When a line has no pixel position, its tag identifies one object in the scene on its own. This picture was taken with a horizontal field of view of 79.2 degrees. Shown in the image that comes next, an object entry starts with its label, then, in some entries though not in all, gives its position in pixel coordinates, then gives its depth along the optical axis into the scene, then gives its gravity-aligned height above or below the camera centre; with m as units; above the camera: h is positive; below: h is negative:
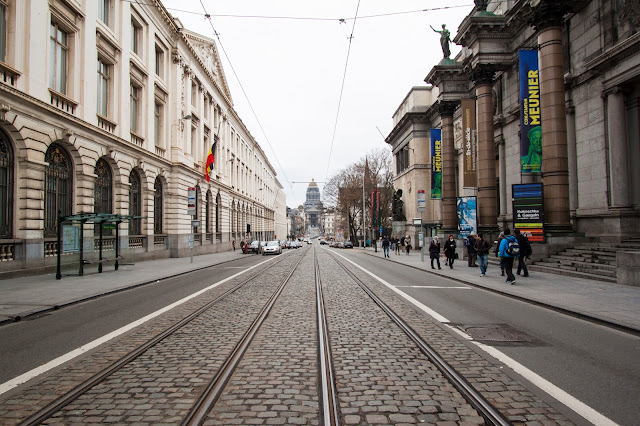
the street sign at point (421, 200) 24.47 +1.61
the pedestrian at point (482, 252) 15.05 -1.05
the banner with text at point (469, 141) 22.19 +4.89
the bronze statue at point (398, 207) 43.91 +2.22
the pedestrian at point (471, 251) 18.73 -1.27
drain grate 6.24 -1.87
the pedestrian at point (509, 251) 12.60 -0.86
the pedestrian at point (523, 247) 14.00 -0.82
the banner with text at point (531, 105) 16.83 +5.20
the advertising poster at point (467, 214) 21.12 +0.62
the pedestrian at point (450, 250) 18.30 -1.16
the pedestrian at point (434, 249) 18.67 -1.13
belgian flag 33.62 +5.87
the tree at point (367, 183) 59.61 +7.00
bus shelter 14.41 -0.15
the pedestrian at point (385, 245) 30.52 -1.47
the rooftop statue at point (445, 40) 26.94 +13.09
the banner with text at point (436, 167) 28.88 +4.42
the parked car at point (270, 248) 40.28 -2.13
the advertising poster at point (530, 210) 16.25 +0.61
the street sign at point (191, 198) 25.33 +2.02
